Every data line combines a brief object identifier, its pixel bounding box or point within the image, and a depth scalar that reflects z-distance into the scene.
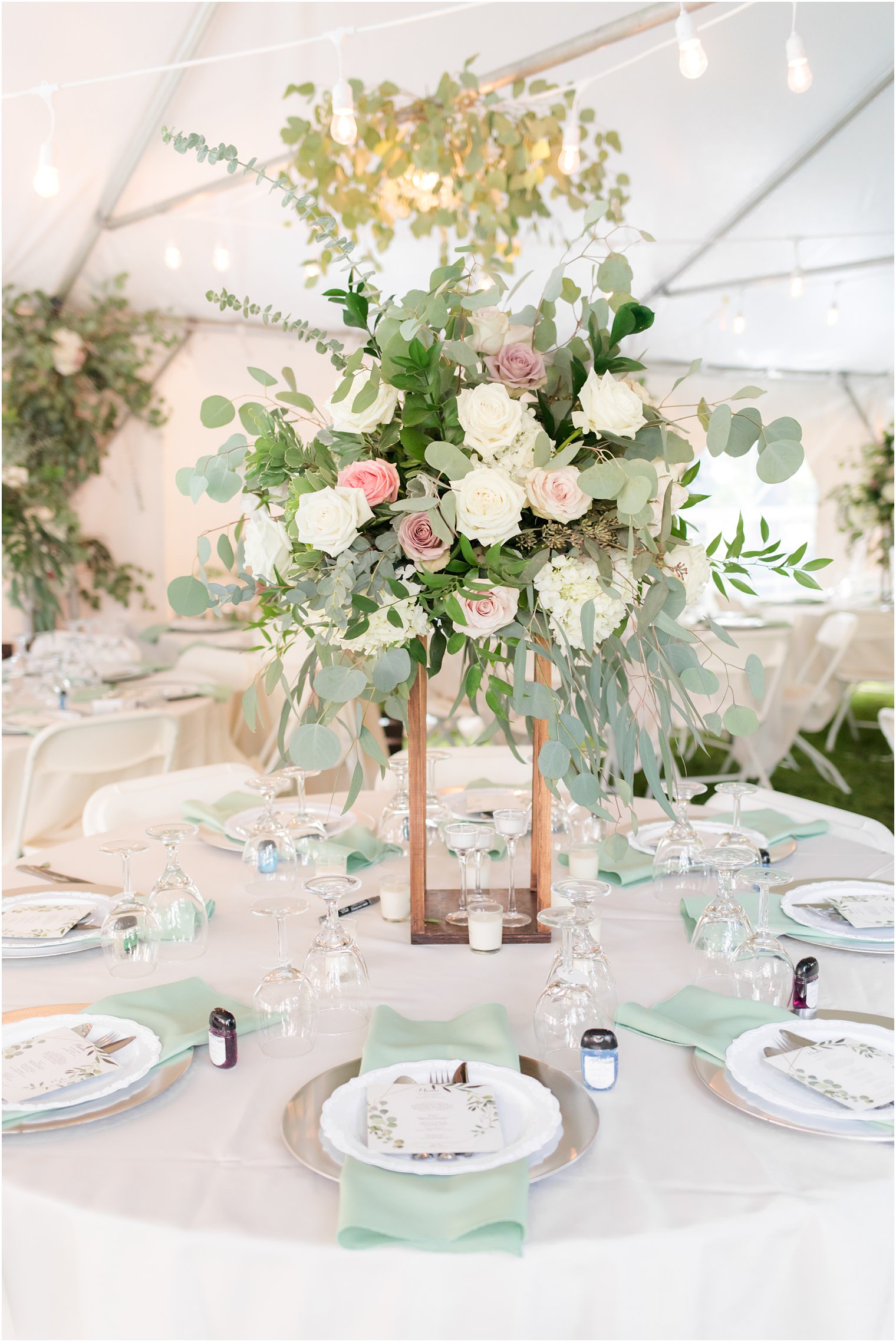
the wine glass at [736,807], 1.72
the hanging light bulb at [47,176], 3.20
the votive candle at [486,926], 1.57
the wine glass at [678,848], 1.78
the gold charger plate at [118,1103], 1.10
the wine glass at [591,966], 1.26
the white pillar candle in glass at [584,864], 1.88
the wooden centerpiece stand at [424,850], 1.62
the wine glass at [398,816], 2.04
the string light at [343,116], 3.04
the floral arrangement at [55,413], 6.29
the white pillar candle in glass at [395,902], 1.74
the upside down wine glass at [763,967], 1.36
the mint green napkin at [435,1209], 0.90
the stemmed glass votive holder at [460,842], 1.65
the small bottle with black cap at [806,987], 1.35
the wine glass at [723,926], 1.43
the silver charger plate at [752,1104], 1.07
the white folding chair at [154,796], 2.44
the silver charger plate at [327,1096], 1.02
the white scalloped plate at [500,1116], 1.00
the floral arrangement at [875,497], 8.03
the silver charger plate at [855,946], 1.58
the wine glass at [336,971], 1.29
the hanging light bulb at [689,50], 2.57
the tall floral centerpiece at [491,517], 1.33
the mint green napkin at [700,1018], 1.26
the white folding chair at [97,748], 3.11
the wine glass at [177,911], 1.55
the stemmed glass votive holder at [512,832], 1.66
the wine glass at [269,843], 1.92
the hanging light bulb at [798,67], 2.82
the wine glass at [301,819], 1.86
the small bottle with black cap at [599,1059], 1.15
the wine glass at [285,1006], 1.28
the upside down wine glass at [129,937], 1.50
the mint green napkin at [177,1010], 1.28
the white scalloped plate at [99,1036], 1.13
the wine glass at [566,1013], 1.25
